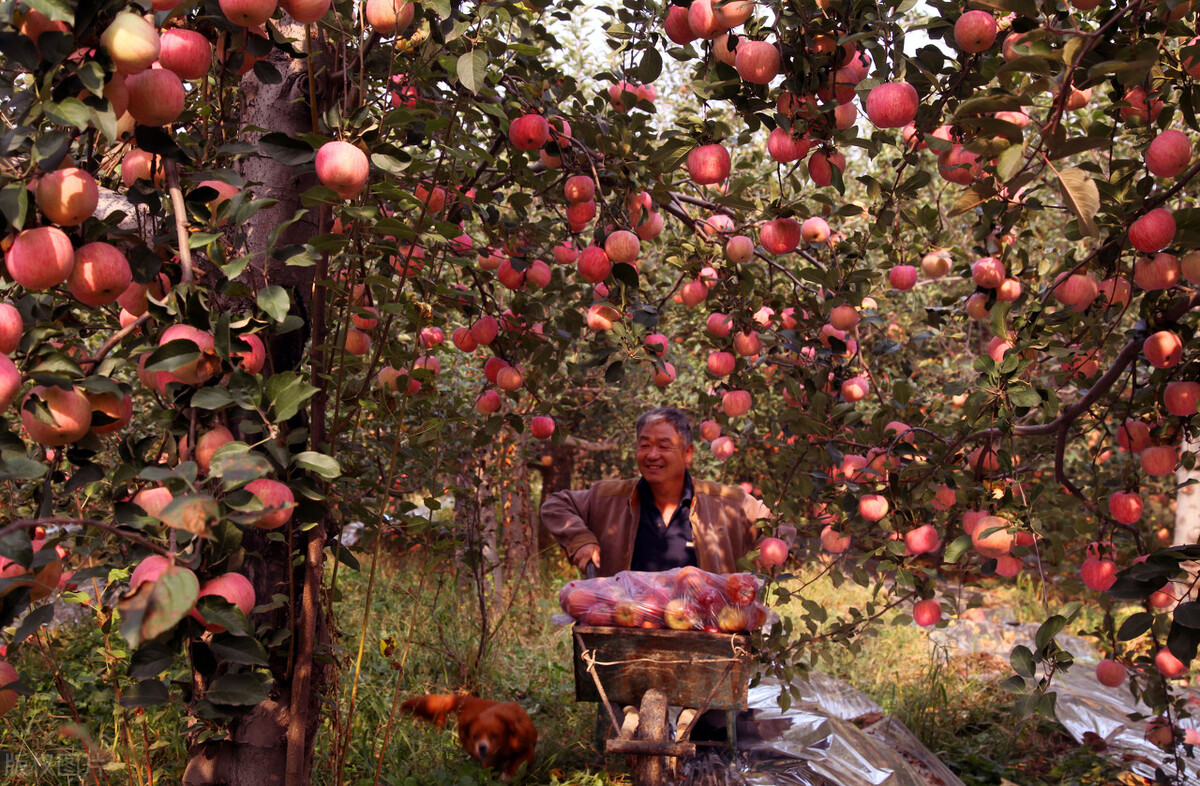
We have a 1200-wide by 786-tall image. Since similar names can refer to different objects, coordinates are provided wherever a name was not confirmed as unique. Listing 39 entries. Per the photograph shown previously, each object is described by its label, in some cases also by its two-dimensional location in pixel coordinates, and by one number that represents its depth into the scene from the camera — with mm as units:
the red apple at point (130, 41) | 852
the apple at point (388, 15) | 1331
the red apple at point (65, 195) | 896
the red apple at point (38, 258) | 891
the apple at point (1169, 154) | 1411
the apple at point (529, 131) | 1816
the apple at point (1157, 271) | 1692
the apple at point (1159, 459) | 2158
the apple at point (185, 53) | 1068
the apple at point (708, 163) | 1728
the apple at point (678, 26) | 1607
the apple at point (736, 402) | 2666
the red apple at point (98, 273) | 954
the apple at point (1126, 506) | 2279
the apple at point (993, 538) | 1732
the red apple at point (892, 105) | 1432
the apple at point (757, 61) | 1391
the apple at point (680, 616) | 2311
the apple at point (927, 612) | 2475
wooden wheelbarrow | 2227
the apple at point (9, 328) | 913
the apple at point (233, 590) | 946
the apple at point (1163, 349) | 1895
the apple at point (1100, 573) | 2258
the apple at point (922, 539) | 2195
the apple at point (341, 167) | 1200
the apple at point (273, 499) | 920
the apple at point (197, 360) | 923
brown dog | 2783
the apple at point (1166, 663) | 2311
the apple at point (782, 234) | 1945
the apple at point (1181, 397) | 1979
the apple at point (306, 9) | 1106
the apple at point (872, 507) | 2135
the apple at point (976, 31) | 1423
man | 3137
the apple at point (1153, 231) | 1500
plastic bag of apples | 2314
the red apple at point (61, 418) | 898
